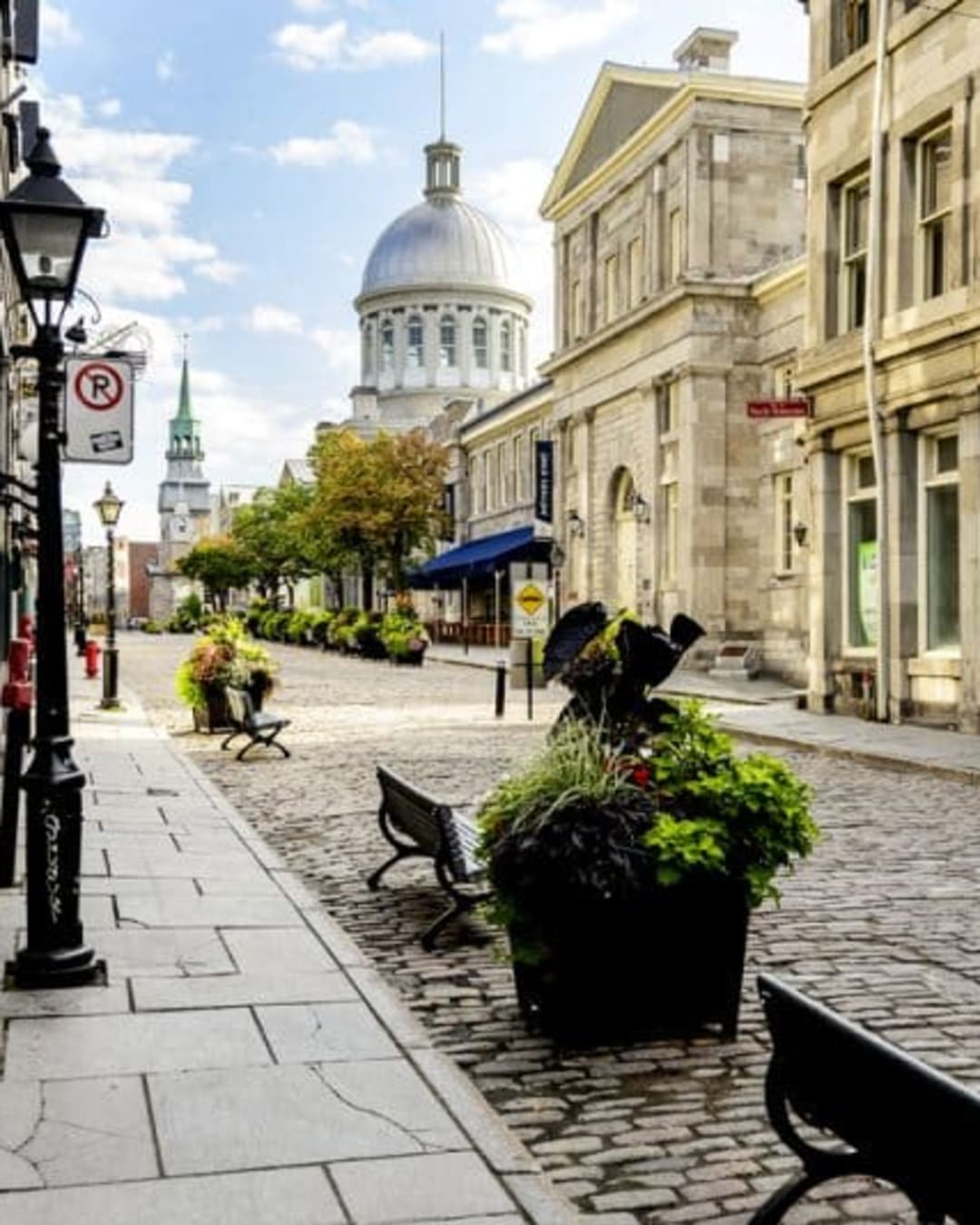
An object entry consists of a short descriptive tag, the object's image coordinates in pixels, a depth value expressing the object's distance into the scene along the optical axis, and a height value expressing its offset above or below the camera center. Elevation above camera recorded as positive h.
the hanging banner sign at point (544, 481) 43.06 +3.56
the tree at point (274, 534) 81.69 +3.98
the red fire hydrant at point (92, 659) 36.06 -1.36
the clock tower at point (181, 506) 172.00 +12.36
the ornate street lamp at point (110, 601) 24.62 +0.08
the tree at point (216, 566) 101.08 +2.67
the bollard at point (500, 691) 23.05 -1.38
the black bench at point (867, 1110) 2.66 -1.00
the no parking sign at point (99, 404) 13.02 +1.80
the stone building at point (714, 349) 33.03 +5.85
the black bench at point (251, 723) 16.84 -1.37
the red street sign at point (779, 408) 23.11 +3.07
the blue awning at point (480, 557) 46.69 +1.56
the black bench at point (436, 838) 7.47 -1.27
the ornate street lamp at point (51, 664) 6.36 -0.26
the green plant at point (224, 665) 19.58 -0.81
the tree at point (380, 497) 56.41 +4.07
